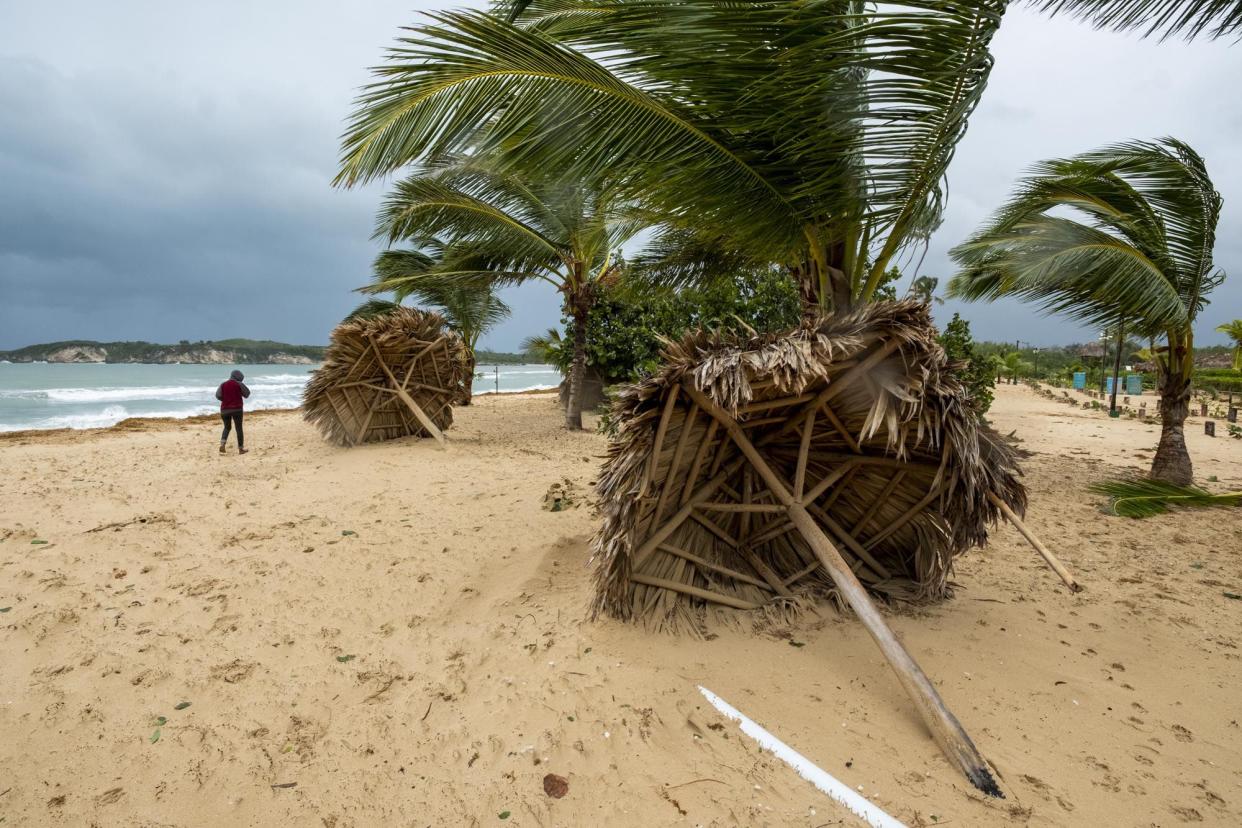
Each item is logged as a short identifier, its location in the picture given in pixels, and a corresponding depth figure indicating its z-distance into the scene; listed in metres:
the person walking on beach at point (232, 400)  8.77
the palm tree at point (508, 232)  7.43
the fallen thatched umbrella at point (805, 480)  2.66
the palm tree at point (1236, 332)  24.38
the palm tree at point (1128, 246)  5.65
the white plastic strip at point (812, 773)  2.06
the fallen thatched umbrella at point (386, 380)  8.66
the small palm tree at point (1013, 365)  33.91
